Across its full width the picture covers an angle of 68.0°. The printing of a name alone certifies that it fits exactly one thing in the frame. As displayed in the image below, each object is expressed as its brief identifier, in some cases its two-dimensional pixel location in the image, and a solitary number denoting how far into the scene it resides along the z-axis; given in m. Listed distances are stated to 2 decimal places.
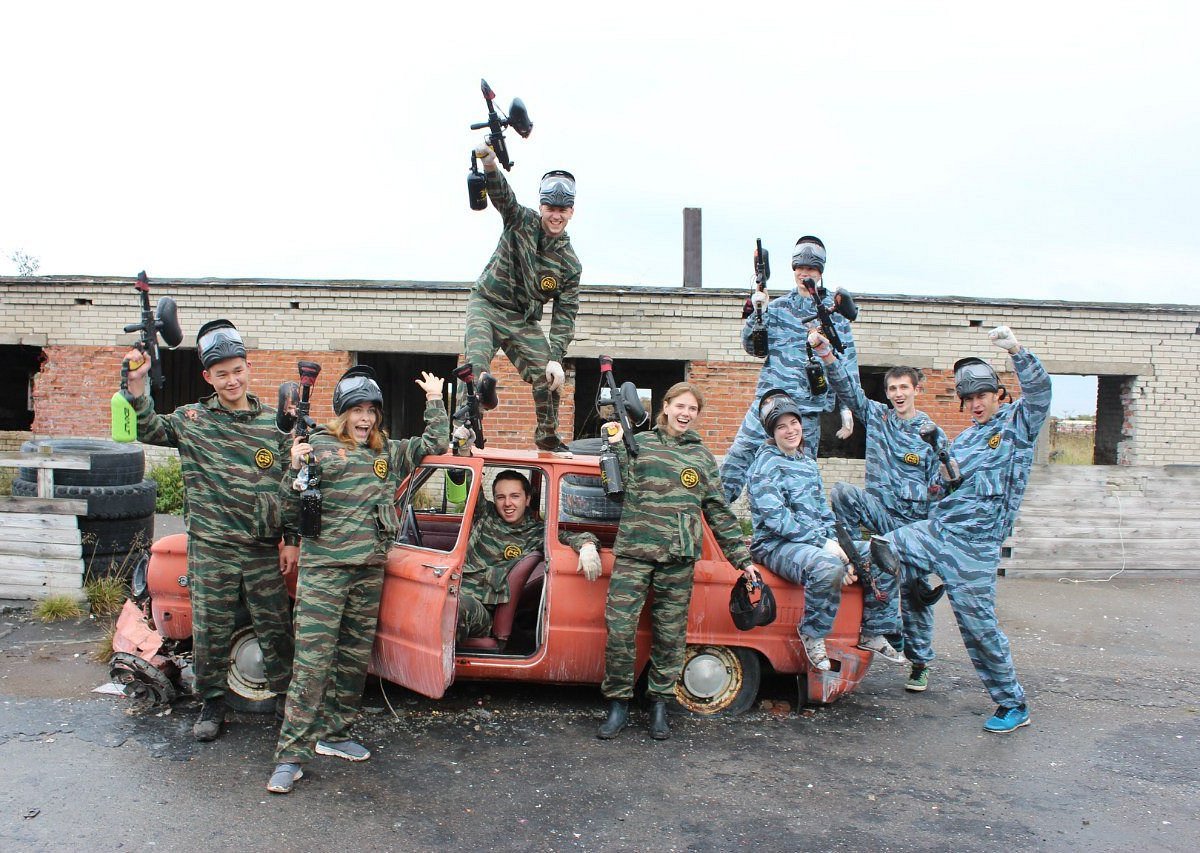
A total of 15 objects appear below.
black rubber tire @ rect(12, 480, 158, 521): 7.38
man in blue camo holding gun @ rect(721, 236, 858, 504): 5.93
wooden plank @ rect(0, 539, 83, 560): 7.32
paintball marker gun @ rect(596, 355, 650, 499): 4.62
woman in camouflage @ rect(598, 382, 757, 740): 4.68
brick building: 13.02
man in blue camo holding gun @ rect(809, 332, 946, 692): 5.64
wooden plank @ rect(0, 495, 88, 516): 7.31
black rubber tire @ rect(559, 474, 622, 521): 5.43
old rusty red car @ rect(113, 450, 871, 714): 4.75
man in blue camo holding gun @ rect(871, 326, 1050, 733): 5.16
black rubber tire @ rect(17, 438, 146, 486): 7.58
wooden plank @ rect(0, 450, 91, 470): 7.46
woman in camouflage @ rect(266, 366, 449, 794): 4.13
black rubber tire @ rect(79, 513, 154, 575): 7.38
